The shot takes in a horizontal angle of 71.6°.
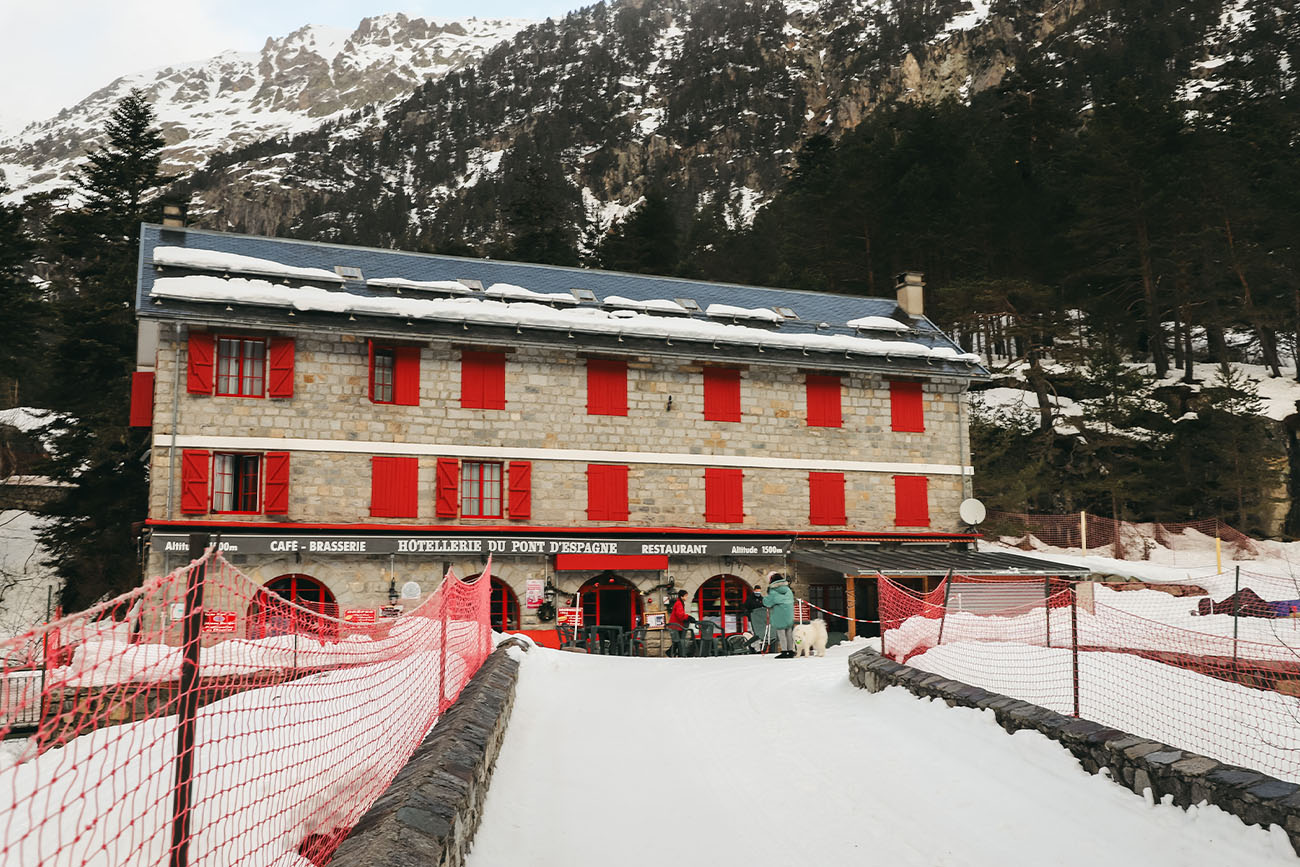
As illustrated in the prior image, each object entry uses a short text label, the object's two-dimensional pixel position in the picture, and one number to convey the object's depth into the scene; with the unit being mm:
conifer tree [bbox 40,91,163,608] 29109
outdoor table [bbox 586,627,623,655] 18922
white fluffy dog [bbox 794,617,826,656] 16109
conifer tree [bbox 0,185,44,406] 31716
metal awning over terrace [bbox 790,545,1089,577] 21141
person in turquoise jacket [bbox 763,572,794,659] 15750
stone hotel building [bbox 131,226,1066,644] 19609
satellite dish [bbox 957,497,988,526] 24344
